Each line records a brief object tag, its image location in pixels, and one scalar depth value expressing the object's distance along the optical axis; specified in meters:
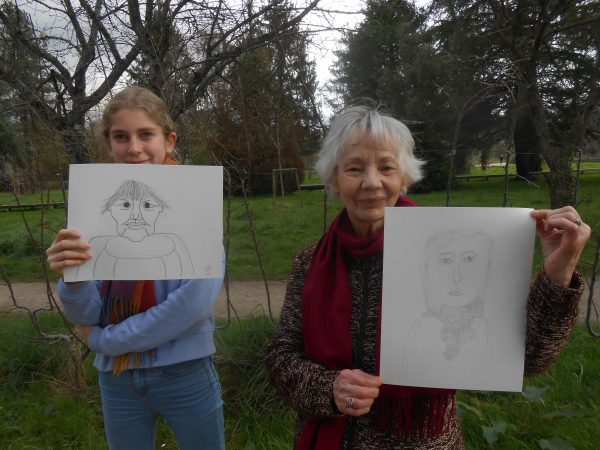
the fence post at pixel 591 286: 2.80
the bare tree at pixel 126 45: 3.46
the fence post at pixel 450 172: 2.97
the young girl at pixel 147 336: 1.51
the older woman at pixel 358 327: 1.24
